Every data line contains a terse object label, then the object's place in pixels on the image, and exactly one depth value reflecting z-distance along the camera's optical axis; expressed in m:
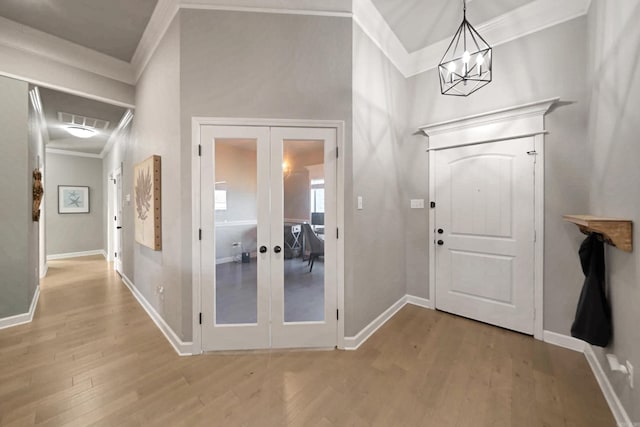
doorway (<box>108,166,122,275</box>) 4.65
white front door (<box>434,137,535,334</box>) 2.46
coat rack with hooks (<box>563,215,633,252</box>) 1.39
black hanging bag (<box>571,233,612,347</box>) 1.68
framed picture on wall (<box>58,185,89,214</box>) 6.19
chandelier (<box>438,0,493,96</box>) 2.67
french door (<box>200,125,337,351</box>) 2.16
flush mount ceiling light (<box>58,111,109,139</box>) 3.99
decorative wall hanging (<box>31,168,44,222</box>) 3.07
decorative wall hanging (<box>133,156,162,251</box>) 2.52
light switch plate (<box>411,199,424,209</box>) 3.12
